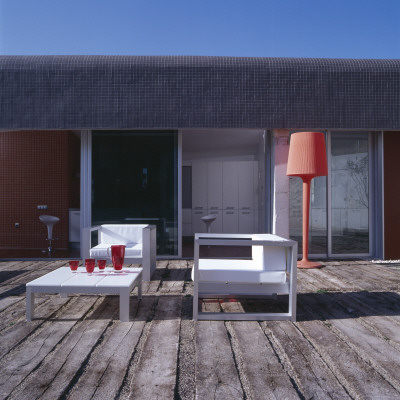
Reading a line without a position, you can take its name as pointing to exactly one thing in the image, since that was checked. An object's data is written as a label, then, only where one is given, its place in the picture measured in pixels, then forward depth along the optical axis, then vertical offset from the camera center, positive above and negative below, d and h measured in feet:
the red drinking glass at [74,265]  12.69 -1.92
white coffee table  11.19 -2.27
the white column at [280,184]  23.61 +1.08
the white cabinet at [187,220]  36.78 -1.53
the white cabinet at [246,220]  36.27 -1.50
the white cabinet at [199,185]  36.83 +1.58
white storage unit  36.37 +0.69
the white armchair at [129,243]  17.07 -1.80
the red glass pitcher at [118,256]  13.05 -1.68
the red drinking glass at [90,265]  12.62 -1.90
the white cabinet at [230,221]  36.29 -1.63
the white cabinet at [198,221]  36.76 -1.61
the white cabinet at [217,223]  35.88 -1.75
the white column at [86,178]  23.61 +1.40
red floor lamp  20.42 +2.26
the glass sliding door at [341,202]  24.26 +0.05
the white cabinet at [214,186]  36.68 +1.48
